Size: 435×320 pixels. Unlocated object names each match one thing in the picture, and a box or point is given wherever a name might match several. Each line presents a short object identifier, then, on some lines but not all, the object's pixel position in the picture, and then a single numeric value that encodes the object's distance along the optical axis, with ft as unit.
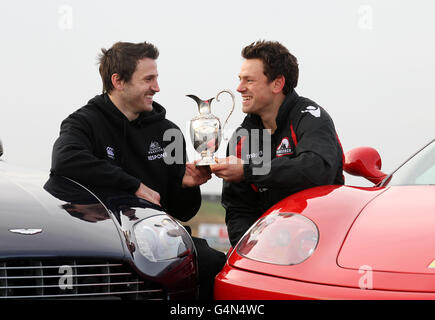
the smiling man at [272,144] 22.16
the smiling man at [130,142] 22.73
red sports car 14.96
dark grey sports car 16.22
